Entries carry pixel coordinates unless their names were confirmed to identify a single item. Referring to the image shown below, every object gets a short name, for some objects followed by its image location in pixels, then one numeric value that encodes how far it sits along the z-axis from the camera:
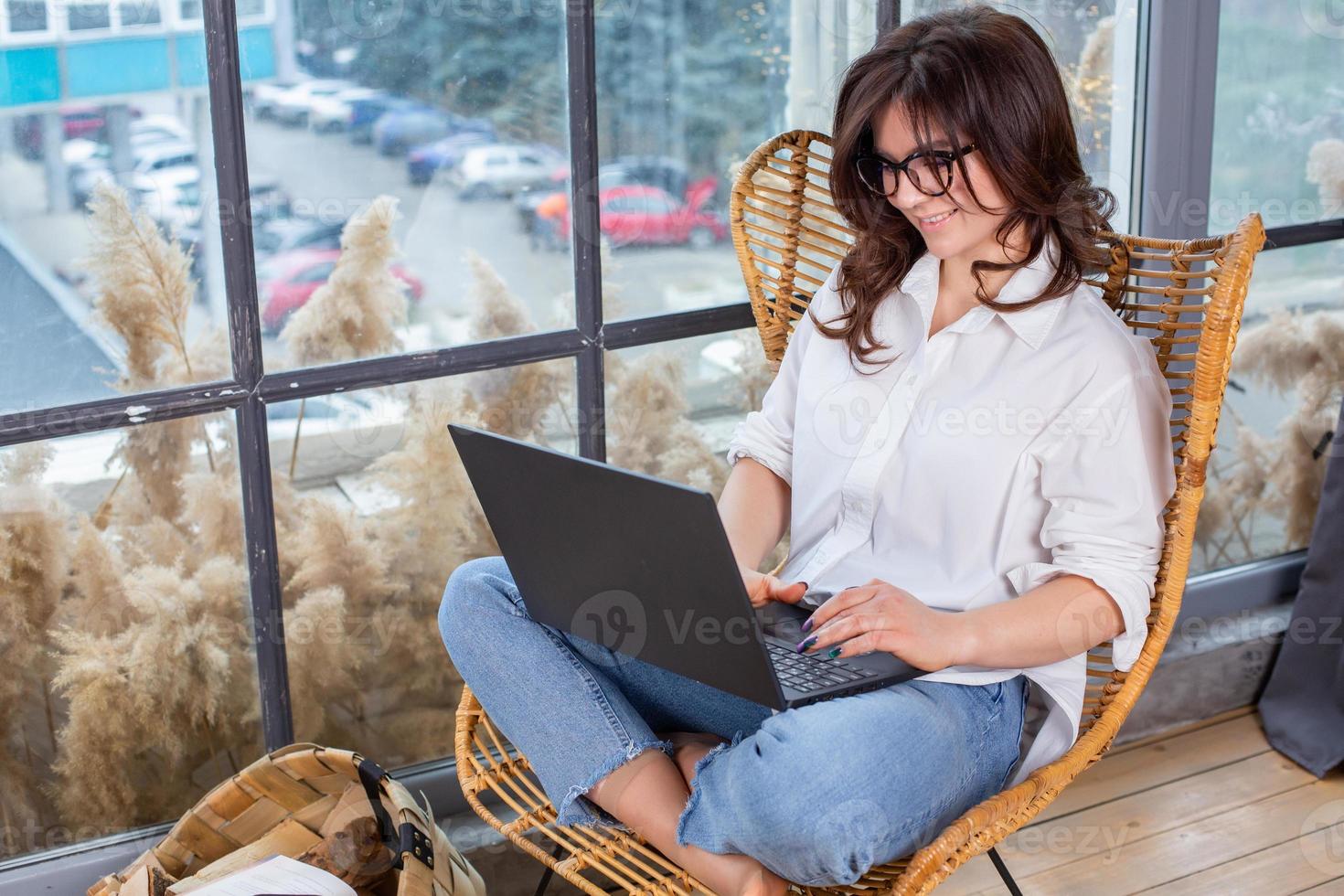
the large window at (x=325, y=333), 1.60
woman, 1.27
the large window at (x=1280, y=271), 2.21
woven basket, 1.50
